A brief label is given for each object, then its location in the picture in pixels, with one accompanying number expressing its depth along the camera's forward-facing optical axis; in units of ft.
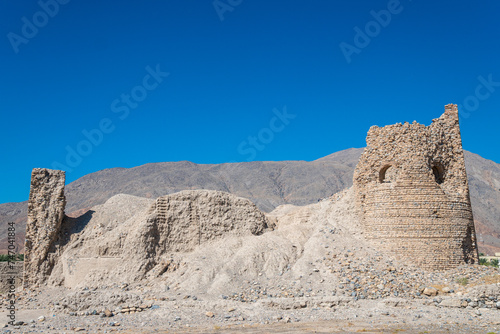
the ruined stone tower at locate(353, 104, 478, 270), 60.08
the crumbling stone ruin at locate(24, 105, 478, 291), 60.64
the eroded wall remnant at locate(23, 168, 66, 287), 75.05
